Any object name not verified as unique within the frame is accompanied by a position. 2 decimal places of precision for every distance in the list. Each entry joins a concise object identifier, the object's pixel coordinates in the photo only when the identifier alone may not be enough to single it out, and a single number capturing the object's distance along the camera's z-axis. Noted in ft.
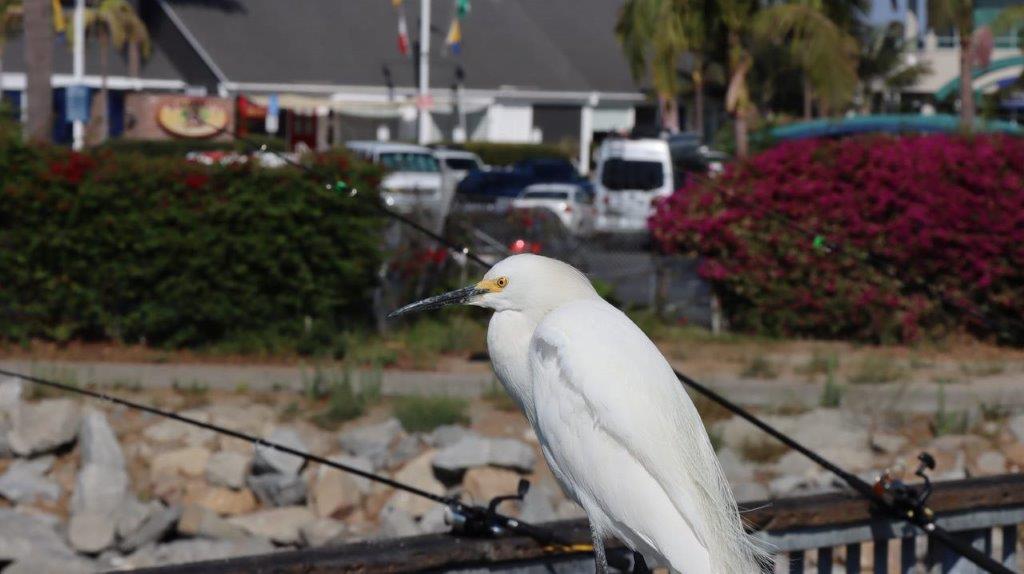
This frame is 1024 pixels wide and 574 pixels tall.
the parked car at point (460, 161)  120.16
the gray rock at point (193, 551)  33.35
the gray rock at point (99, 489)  36.52
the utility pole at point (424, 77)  144.66
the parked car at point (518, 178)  104.58
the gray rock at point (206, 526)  35.12
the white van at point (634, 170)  89.11
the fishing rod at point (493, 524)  15.26
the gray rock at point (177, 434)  40.16
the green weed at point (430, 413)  40.45
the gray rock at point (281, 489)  37.52
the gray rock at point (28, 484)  37.78
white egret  11.02
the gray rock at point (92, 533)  34.99
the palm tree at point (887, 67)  181.16
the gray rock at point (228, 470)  38.70
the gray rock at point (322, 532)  34.81
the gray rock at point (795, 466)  38.17
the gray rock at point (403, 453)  38.73
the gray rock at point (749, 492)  35.63
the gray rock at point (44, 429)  39.32
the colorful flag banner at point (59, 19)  125.02
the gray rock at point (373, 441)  38.65
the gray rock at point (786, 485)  37.01
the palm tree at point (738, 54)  73.26
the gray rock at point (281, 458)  36.94
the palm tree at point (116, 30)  137.08
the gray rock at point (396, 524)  35.04
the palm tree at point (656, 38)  76.74
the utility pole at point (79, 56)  121.49
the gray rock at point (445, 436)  39.29
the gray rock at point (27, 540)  33.50
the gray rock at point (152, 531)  34.94
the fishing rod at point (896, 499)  15.78
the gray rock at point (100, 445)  37.81
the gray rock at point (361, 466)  37.42
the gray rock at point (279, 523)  35.45
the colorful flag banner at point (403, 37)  149.93
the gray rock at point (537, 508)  33.35
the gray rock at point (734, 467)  37.70
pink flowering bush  48.70
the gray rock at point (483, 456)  36.96
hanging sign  124.88
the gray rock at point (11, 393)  41.19
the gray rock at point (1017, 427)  38.50
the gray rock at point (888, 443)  38.52
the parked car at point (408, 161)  99.35
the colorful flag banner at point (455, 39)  149.28
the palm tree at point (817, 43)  74.90
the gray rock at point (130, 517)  35.29
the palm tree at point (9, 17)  127.45
